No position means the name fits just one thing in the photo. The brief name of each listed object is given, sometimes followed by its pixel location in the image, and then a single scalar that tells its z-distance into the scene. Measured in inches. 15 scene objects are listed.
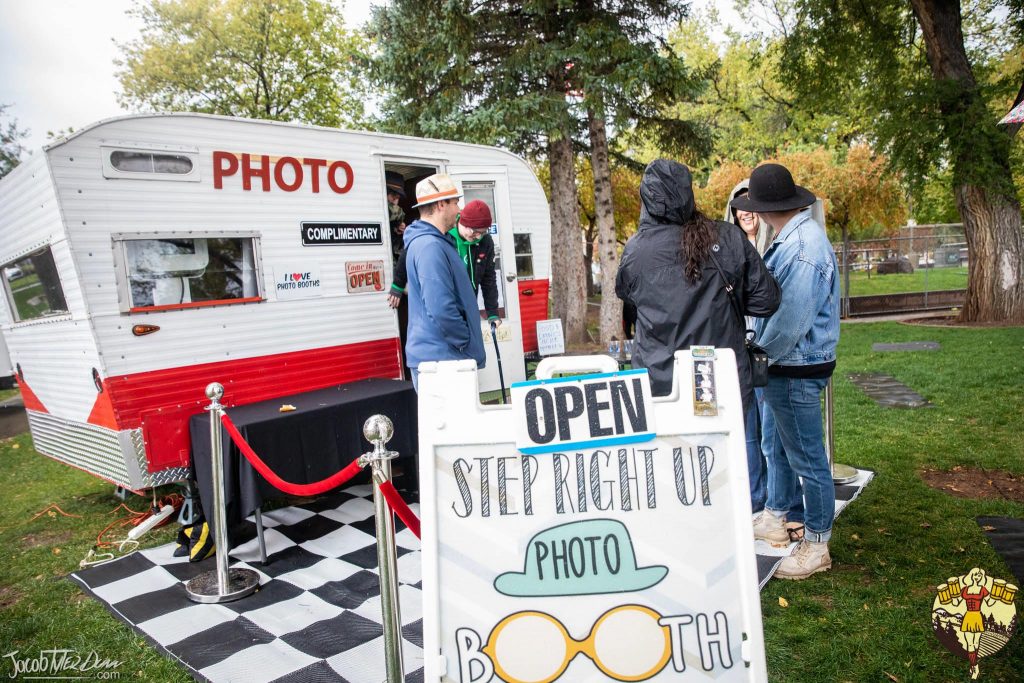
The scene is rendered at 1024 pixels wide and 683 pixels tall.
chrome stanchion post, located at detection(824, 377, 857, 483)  167.3
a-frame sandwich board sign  67.7
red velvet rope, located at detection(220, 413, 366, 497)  102.3
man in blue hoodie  144.3
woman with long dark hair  100.7
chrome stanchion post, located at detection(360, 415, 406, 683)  87.7
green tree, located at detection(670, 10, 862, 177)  940.0
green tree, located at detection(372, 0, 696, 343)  390.6
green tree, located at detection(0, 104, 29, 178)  758.5
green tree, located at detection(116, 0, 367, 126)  778.2
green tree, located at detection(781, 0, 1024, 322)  400.8
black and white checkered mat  112.0
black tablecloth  148.6
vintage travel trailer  154.1
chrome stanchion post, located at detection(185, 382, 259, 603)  134.7
